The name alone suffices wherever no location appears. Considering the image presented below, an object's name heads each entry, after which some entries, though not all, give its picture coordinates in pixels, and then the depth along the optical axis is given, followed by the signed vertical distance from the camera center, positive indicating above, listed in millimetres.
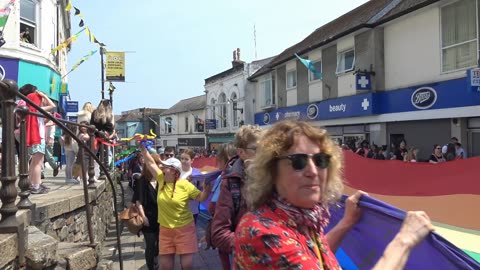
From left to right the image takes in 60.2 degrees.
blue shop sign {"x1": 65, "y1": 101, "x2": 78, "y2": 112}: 19491 +1473
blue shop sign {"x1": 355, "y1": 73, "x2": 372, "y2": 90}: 16109 +2012
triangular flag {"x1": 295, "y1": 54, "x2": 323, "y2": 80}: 18386 +3008
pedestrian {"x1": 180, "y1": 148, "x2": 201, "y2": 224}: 5883 -509
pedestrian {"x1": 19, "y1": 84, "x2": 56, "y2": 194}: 5434 -97
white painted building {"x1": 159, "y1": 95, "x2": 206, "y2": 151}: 43844 +1339
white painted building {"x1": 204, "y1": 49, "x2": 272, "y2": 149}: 31875 +2868
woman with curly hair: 1604 -317
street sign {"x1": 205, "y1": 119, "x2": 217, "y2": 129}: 38750 +1131
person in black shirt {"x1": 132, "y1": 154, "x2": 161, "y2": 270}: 5742 -1018
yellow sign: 22042 +3790
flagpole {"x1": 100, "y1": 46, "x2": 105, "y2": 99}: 21328 +3618
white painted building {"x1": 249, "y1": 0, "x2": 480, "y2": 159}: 12492 +2163
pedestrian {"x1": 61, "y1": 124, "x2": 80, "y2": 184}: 7782 -327
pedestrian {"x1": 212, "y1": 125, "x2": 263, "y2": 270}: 3072 -535
